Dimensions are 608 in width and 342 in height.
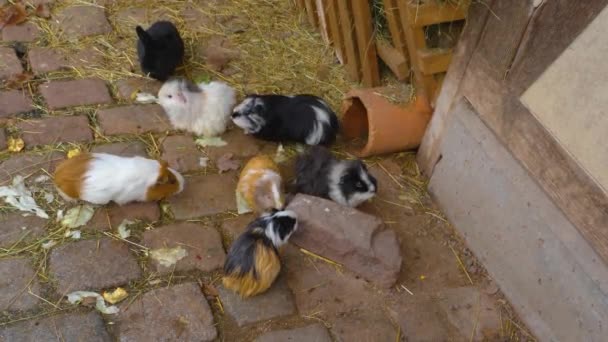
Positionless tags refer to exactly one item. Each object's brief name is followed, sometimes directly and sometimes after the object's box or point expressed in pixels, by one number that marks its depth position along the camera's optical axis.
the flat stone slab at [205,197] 2.40
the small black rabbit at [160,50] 2.89
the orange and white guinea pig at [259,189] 2.38
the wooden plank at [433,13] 2.33
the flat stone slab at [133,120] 2.71
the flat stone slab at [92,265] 2.07
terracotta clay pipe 2.68
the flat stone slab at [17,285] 1.98
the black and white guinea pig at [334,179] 2.41
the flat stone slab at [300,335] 2.01
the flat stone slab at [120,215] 2.28
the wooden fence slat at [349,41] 3.00
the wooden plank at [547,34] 1.77
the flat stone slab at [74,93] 2.78
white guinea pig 2.74
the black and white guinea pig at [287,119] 2.70
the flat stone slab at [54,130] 2.58
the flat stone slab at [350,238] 2.23
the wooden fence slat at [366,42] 2.86
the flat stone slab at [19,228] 2.18
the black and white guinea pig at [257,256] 2.04
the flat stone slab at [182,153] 2.61
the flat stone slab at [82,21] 3.24
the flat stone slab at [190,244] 2.19
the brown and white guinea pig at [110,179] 2.24
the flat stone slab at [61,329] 1.89
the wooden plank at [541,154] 1.85
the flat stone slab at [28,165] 2.40
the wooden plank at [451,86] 2.23
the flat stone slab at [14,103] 2.69
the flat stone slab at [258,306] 2.06
